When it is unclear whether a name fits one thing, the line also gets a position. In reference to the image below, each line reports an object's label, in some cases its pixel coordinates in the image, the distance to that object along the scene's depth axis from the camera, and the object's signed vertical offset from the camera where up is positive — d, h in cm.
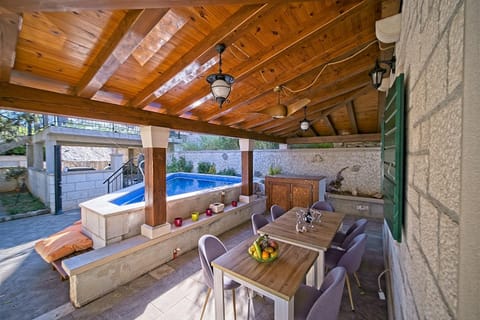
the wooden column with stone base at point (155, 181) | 338 -40
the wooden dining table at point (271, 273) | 160 -114
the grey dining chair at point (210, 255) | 217 -119
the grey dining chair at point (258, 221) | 331 -115
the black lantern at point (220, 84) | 206 +81
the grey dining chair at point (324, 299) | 156 -129
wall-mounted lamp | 236 +104
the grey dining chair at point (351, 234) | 300 -127
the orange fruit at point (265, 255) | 204 -105
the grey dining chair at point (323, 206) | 429 -112
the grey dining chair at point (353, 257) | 237 -126
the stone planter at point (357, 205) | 589 -157
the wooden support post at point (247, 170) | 587 -38
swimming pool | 841 -107
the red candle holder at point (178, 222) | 385 -129
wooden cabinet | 585 -106
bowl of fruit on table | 205 -103
